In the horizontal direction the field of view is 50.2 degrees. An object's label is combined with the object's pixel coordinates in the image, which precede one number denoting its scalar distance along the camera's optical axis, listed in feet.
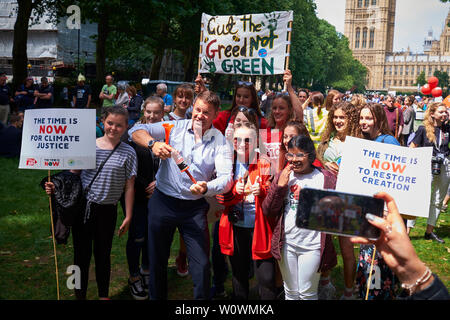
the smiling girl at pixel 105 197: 13.21
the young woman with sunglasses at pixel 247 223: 12.44
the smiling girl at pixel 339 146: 14.96
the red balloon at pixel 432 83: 57.95
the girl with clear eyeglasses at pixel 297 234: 11.84
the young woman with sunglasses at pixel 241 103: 15.48
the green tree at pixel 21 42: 60.90
